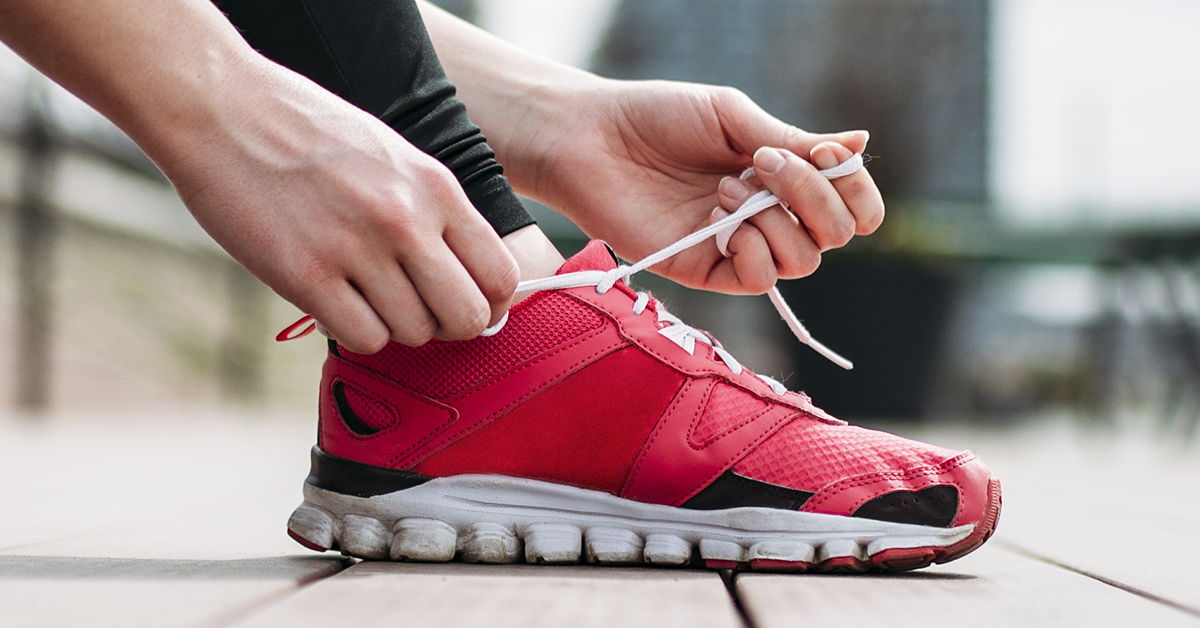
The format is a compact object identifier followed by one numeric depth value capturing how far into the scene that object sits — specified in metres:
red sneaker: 0.86
